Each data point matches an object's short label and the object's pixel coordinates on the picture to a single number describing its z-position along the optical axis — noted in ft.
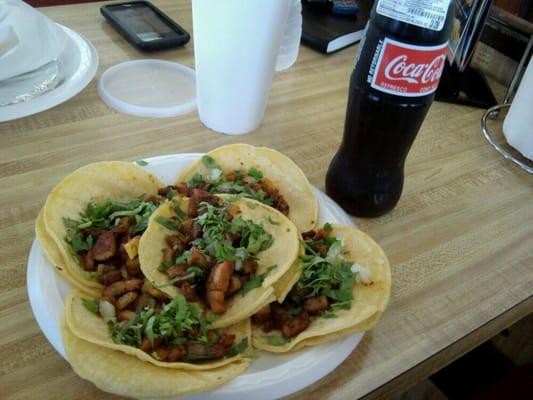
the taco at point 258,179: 2.60
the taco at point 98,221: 2.17
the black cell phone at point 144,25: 4.21
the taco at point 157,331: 1.86
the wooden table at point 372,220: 2.15
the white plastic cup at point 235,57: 2.93
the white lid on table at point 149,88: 3.59
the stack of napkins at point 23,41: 3.29
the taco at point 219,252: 2.06
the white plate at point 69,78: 3.22
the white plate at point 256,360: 1.85
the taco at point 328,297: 2.01
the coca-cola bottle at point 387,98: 2.26
